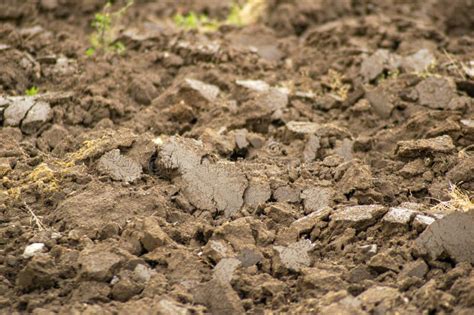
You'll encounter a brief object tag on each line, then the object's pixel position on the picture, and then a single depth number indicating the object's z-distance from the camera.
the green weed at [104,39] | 12.79
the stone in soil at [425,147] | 9.35
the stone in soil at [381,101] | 11.19
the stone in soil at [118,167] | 8.91
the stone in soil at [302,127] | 10.59
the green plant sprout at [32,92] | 11.20
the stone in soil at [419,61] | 12.23
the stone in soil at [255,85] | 11.66
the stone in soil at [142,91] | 11.61
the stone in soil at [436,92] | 10.99
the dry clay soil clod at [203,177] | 8.73
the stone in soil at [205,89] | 11.45
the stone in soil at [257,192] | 8.82
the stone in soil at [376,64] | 12.16
